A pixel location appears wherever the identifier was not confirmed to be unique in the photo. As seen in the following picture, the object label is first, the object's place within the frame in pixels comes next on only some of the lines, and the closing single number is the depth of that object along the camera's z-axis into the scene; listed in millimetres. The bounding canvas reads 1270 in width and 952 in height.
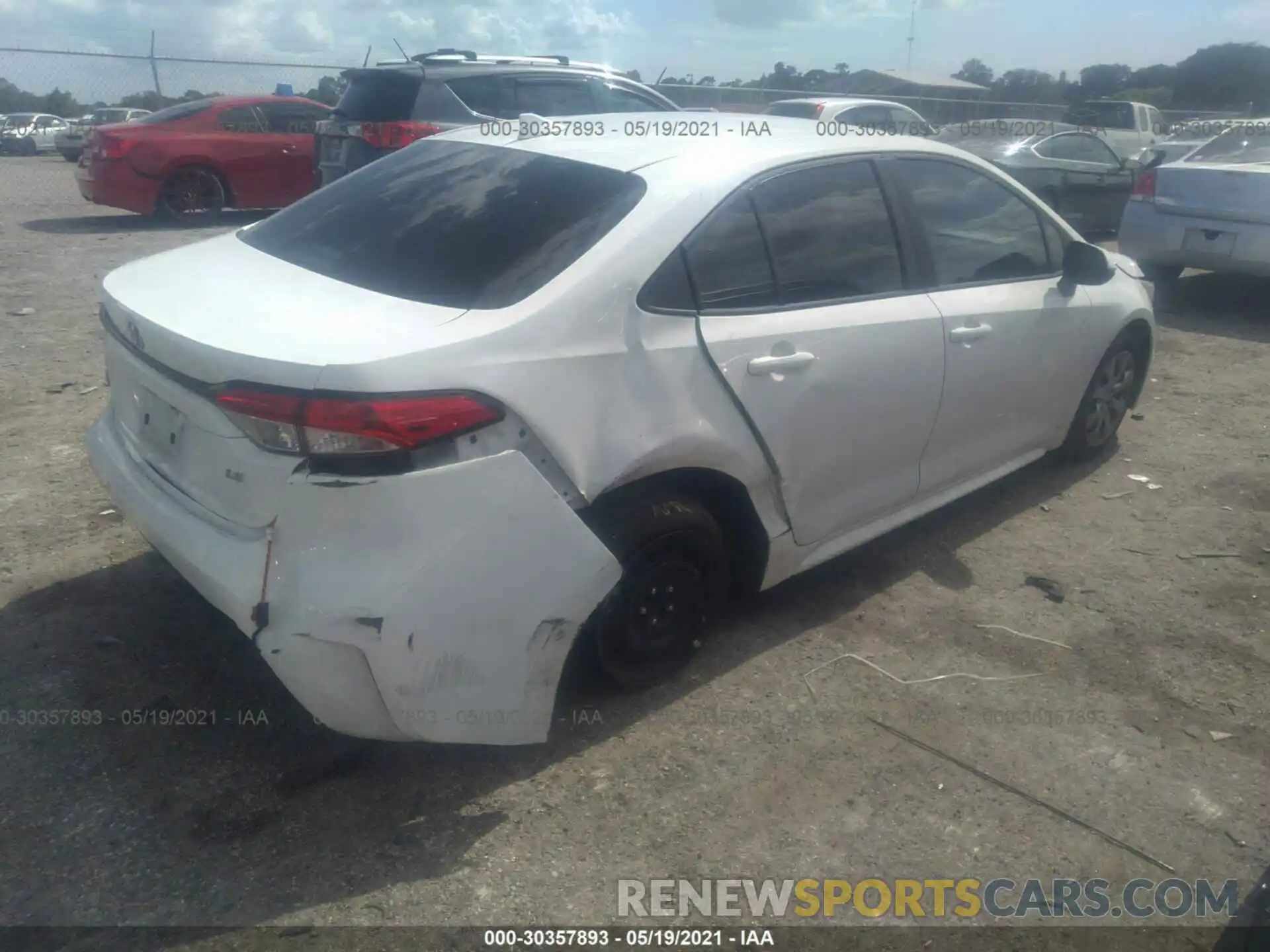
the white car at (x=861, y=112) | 13734
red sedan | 11344
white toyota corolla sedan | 2402
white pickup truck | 16312
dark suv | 9406
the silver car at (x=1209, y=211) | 8117
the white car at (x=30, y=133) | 26031
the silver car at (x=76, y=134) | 19547
